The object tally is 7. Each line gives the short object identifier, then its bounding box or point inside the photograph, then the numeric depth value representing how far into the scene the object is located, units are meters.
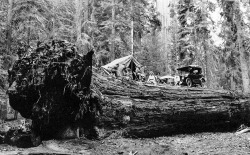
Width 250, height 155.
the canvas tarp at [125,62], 15.38
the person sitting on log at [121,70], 14.69
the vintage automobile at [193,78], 14.99
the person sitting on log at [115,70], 14.61
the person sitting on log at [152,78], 17.14
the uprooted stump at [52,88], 5.25
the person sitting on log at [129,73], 15.19
